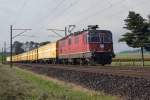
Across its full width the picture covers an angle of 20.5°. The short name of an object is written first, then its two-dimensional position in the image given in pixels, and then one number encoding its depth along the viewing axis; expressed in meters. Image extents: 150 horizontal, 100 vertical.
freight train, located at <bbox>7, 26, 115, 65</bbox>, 38.00
